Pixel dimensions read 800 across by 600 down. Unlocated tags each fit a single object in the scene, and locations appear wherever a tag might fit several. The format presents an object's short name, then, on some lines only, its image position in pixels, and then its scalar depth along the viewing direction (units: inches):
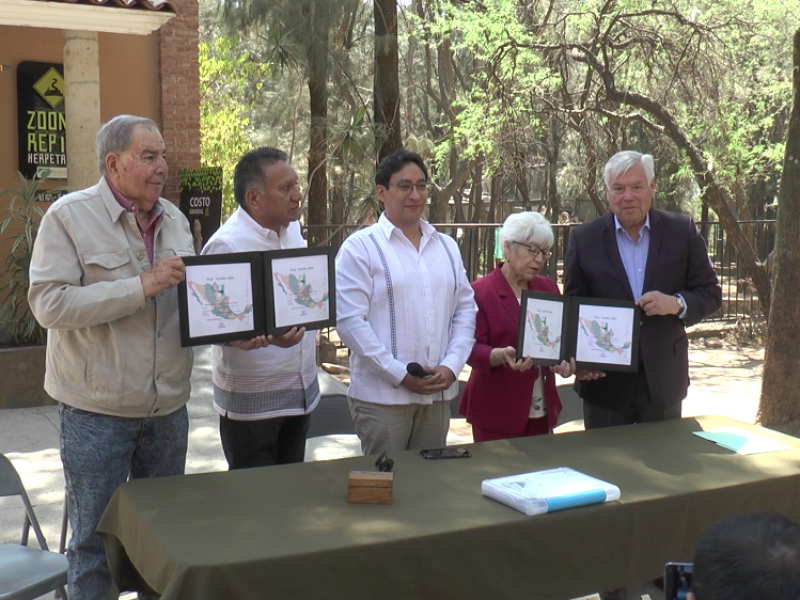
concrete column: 317.7
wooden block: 105.0
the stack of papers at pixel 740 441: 133.4
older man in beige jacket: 115.1
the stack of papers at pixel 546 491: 104.2
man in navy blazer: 151.4
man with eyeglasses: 140.8
